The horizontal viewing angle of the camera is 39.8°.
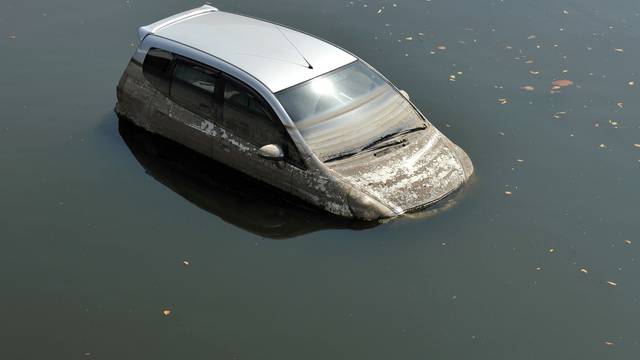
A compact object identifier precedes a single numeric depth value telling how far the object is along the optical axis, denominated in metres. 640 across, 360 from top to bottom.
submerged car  10.43
